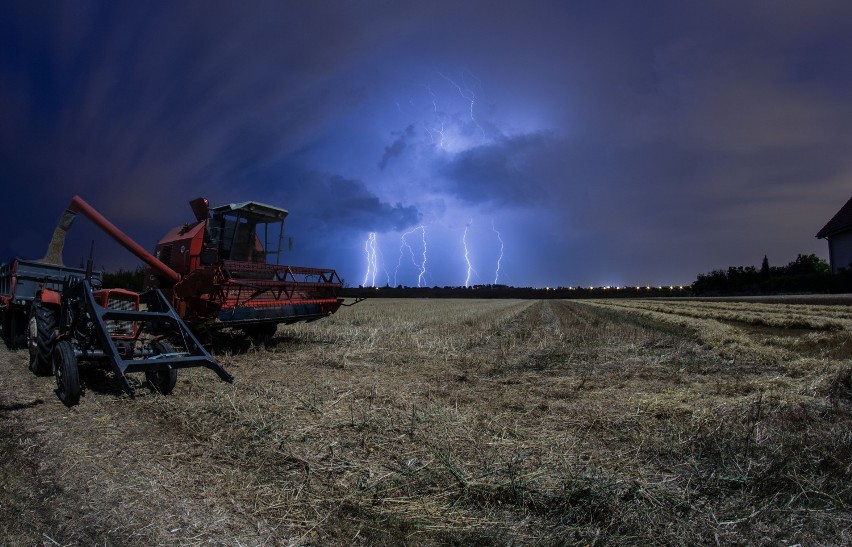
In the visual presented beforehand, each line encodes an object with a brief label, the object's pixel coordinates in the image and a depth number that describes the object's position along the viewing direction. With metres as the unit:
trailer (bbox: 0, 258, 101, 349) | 9.41
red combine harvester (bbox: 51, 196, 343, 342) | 8.63
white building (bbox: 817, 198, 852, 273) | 35.22
